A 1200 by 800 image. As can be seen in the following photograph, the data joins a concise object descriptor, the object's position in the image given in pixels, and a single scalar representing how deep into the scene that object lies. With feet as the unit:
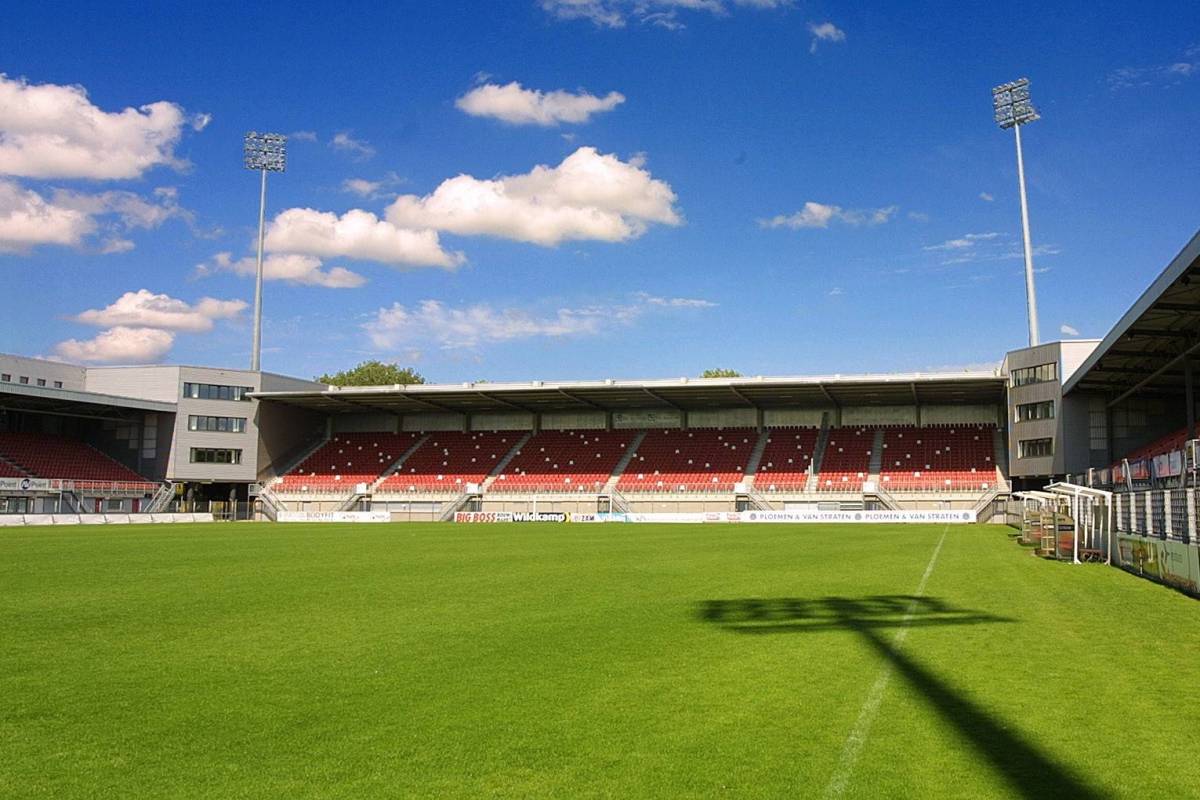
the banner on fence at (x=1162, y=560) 52.80
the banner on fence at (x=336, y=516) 203.31
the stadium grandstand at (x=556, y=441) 174.40
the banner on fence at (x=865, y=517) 174.09
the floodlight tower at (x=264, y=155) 233.35
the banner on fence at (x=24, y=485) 170.50
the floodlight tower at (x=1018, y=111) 185.06
